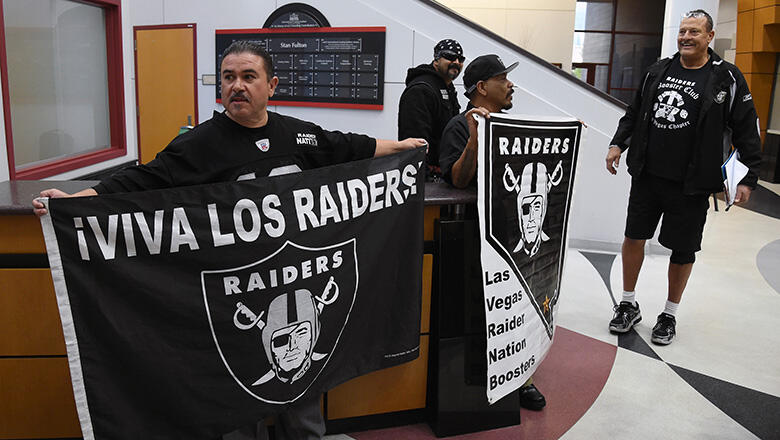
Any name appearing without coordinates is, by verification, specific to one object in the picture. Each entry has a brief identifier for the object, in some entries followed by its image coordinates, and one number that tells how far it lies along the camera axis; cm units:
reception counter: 205
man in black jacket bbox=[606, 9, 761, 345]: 326
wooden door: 647
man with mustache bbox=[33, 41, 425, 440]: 195
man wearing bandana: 343
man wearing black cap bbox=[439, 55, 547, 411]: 250
